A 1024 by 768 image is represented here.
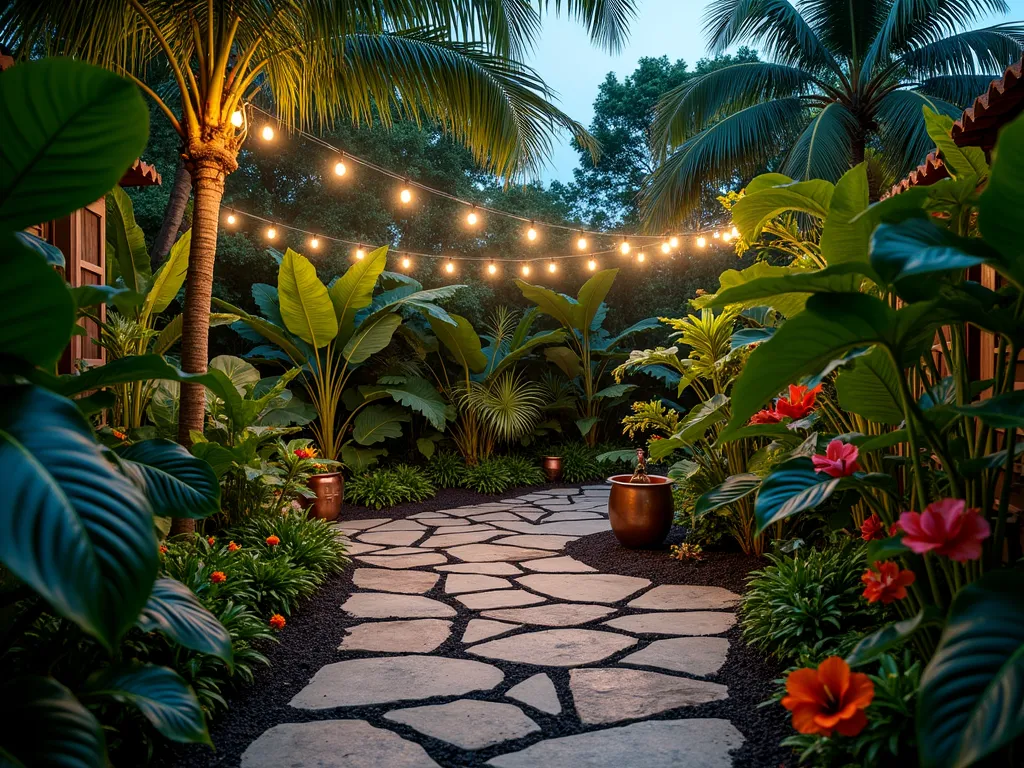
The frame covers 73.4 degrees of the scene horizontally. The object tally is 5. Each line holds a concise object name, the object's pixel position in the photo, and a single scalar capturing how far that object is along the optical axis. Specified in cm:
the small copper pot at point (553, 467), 765
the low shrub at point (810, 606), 230
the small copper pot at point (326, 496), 515
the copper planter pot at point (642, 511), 409
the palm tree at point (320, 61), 336
